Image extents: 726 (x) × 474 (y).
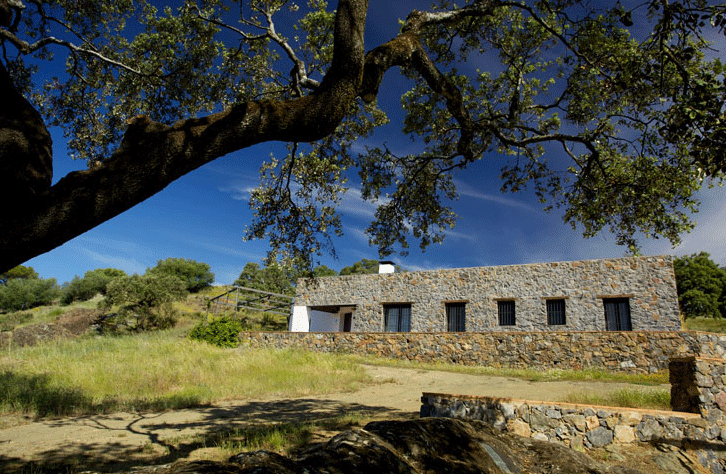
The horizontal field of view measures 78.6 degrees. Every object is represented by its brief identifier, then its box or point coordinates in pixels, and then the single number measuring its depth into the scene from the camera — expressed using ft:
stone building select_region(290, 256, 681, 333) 59.98
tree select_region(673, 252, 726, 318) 116.06
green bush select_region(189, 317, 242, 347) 63.53
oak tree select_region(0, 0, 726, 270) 15.58
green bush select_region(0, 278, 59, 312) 111.24
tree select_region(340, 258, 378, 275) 188.85
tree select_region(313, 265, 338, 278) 173.93
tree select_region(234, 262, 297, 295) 139.85
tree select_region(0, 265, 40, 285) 142.92
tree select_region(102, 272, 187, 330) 76.54
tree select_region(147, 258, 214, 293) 153.58
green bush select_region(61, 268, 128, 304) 121.80
